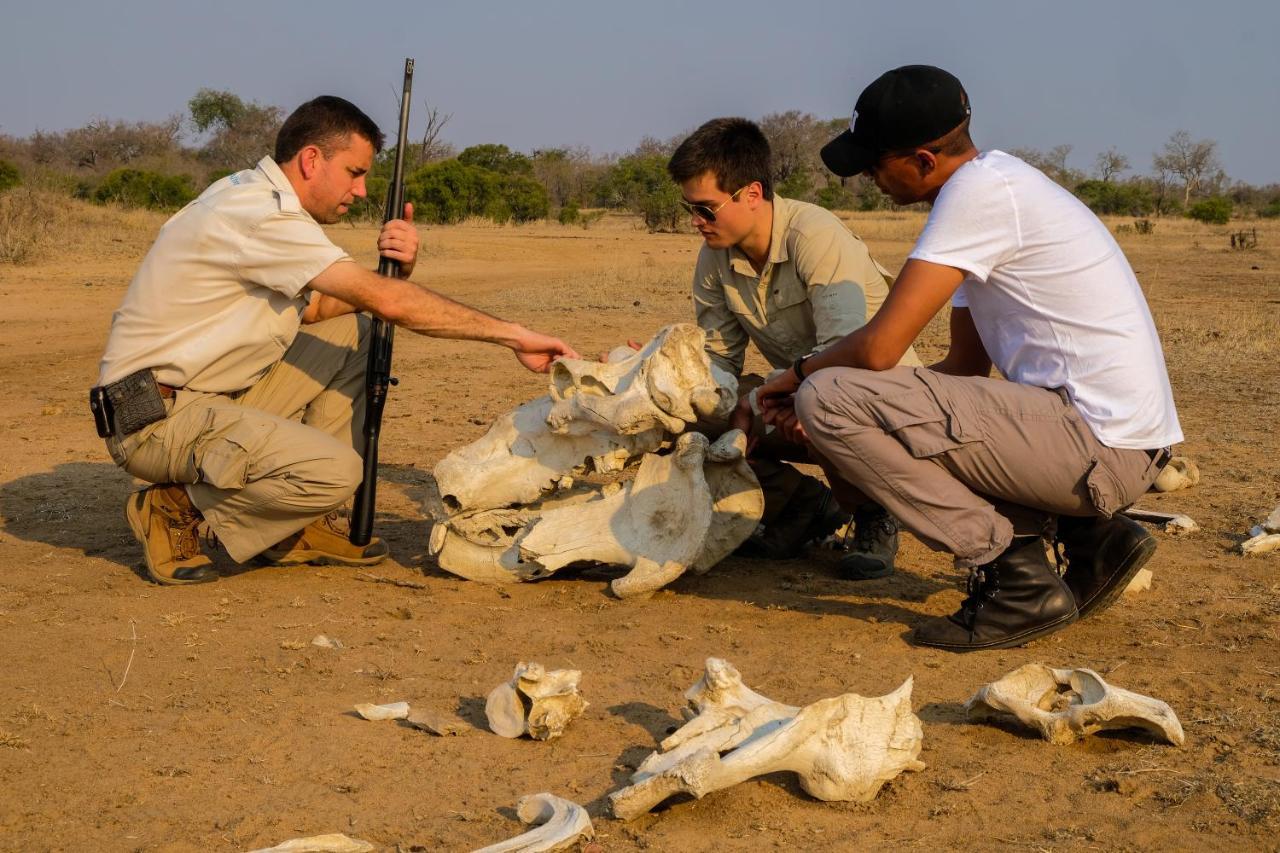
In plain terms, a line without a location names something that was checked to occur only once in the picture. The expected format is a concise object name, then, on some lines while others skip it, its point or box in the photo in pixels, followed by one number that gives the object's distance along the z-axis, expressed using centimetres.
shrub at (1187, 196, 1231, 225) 3831
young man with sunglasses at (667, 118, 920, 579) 504
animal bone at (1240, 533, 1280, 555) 513
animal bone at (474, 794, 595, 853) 270
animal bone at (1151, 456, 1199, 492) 609
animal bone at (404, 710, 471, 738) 345
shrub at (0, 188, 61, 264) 1620
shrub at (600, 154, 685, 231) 3089
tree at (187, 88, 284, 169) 5253
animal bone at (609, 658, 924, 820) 290
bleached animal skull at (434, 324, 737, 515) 470
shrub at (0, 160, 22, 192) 2500
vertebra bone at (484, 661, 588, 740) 338
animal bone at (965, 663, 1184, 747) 329
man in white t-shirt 389
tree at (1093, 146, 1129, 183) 6756
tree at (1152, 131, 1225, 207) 6475
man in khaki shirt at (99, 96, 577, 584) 475
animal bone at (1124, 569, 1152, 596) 471
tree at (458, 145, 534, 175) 4022
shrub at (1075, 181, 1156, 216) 4712
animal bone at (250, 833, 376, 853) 272
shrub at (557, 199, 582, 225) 3278
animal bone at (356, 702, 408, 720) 354
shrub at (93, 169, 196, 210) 2902
